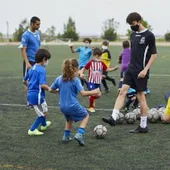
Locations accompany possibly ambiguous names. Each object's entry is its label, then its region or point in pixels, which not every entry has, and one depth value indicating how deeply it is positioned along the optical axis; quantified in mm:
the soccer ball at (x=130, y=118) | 11319
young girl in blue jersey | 8972
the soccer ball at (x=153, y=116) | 11399
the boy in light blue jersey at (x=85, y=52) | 17573
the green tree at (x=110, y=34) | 104782
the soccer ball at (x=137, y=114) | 11791
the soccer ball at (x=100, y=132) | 9690
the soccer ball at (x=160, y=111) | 11439
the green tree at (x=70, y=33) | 107854
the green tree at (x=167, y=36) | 98268
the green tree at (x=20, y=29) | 107597
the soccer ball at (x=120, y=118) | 11274
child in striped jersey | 13460
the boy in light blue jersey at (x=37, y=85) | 10137
